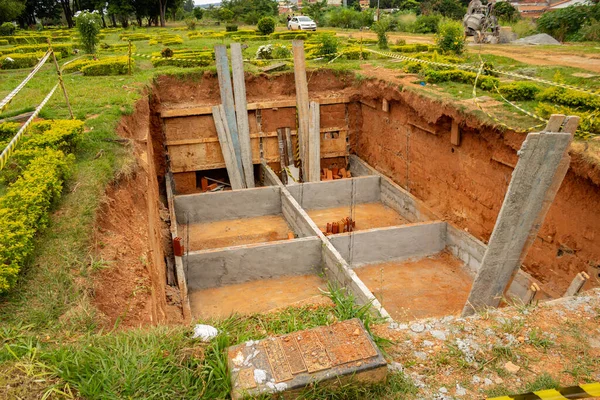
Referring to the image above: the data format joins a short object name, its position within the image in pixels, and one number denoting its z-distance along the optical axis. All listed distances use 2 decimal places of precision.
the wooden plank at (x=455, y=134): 9.07
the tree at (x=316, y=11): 36.87
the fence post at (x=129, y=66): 12.82
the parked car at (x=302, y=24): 27.84
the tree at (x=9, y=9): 27.03
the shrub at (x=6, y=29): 25.11
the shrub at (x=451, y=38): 14.16
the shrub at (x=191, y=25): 31.06
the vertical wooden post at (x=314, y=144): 13.00
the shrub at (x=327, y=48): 15.41
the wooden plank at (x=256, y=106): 12.48
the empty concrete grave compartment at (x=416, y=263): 7.95
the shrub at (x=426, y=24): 26.73
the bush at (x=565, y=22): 22.72
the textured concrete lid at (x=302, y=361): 2.99
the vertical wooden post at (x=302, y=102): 12.70
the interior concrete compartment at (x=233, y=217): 10.39
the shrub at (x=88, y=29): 15.18
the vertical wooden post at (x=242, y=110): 12.52
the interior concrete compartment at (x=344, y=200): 11.27
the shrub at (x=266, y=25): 24.50
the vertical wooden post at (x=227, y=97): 12.57
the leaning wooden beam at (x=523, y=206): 4.67
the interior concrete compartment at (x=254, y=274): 8.11
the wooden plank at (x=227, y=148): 12.67
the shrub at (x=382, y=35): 17.28
